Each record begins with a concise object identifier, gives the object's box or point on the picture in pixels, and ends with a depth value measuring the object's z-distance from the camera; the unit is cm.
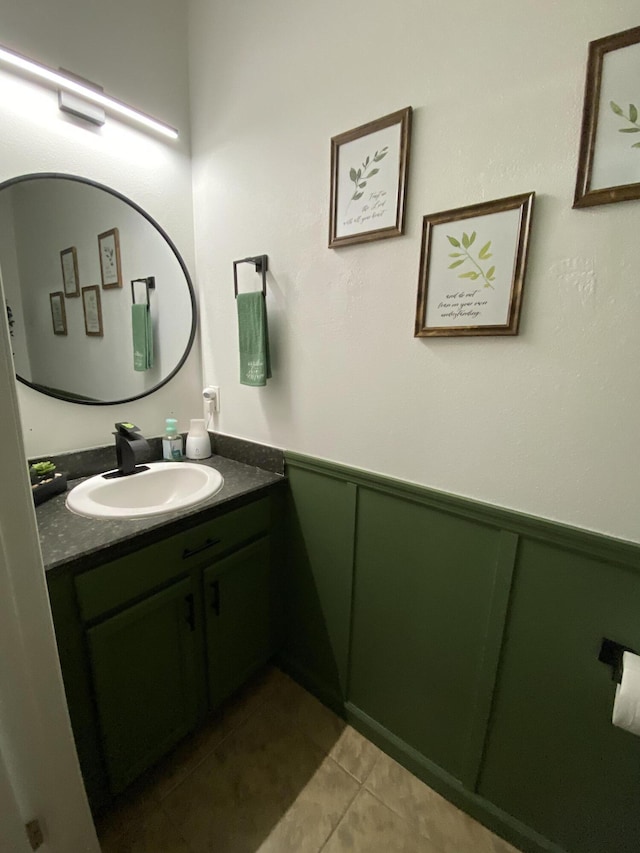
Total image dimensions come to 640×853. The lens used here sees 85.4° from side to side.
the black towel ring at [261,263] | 124
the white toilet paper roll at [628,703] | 69
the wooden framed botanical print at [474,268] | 80
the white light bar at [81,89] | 100
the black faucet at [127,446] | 128
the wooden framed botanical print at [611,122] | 66
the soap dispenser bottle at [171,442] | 149
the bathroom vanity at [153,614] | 87
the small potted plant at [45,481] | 107
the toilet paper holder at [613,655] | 79
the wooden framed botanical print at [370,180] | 93
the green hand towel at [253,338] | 124
